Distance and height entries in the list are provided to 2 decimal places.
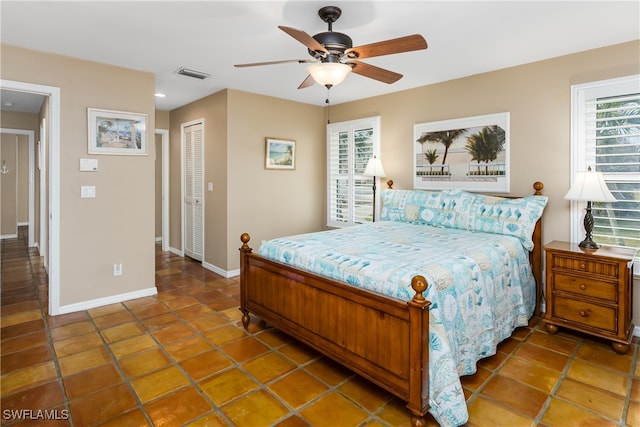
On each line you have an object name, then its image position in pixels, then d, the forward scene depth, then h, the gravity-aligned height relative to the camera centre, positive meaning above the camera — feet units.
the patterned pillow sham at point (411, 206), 13.15 -0.10
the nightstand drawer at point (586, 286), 8.93 -2.27
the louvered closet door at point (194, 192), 17.63 +0.64
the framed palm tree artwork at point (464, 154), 12.60 +1.99
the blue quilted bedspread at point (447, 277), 6.28 -1.66
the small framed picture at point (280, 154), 16.78 +2.54
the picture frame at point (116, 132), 11.89 +2.60
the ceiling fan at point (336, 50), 7.19 +3.39
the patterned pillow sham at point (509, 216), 10.72 -0.40
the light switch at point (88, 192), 11.81 +0.42
